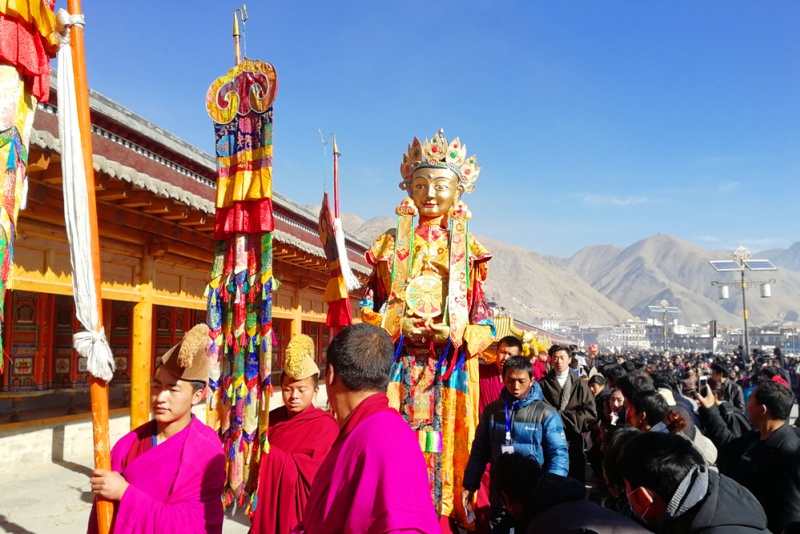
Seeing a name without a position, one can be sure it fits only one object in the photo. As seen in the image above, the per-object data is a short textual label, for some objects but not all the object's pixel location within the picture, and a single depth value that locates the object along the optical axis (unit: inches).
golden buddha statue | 211.9
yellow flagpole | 99.1
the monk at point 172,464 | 95.2
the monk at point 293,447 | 124.3
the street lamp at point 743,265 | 966.7
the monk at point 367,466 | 69.5
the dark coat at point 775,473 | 128.0
